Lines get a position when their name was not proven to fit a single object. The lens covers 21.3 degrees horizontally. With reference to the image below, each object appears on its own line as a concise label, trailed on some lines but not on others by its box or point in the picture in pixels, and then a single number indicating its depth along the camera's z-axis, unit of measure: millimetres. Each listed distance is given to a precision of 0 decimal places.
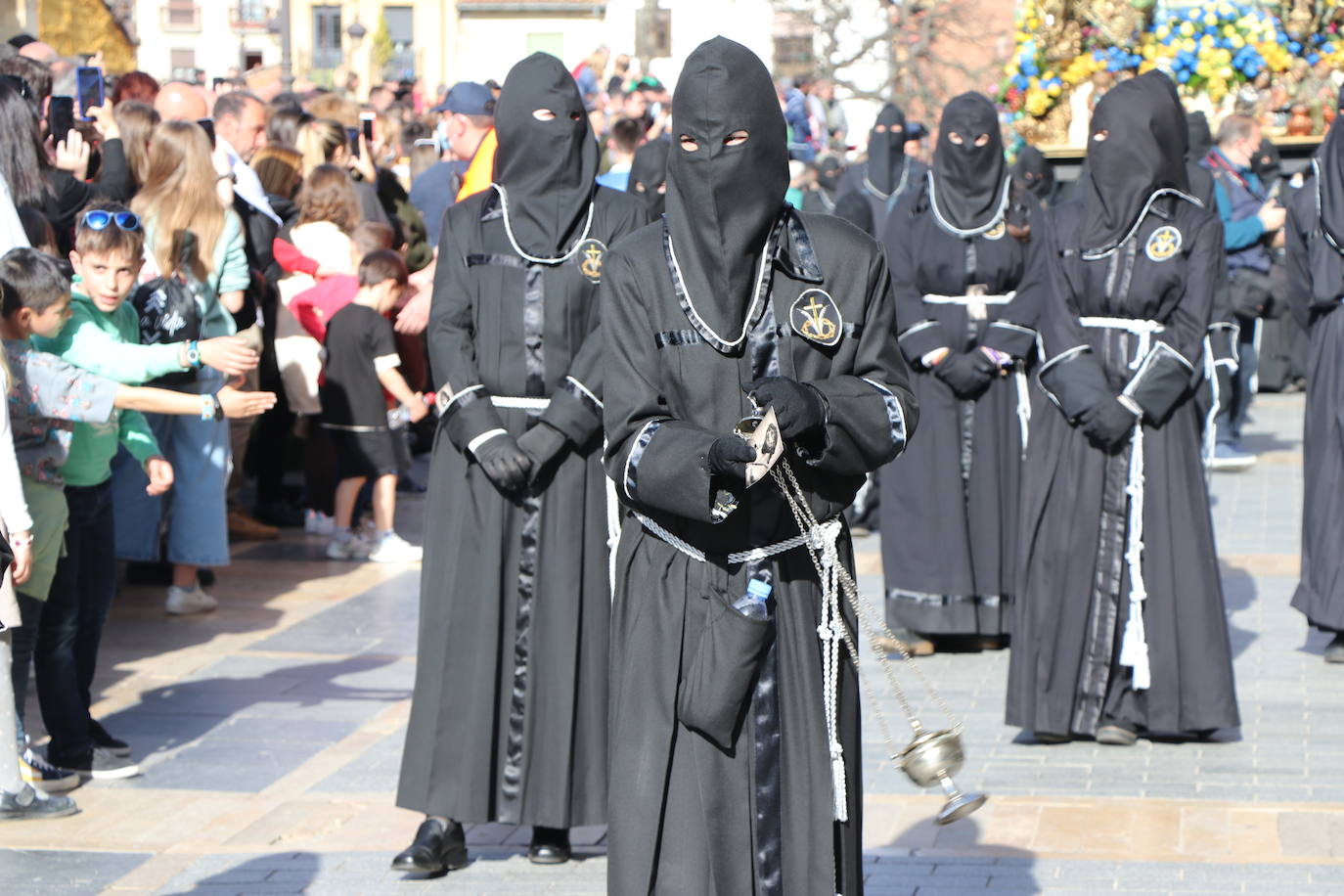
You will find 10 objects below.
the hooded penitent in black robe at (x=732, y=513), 7369
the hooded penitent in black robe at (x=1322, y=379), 15015
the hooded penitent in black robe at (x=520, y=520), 10423
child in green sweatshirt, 12051
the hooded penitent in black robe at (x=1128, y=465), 12778
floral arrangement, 25514
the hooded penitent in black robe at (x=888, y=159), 26580
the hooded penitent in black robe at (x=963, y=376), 15596
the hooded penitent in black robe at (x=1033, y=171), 25514
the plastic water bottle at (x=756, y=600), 7341
